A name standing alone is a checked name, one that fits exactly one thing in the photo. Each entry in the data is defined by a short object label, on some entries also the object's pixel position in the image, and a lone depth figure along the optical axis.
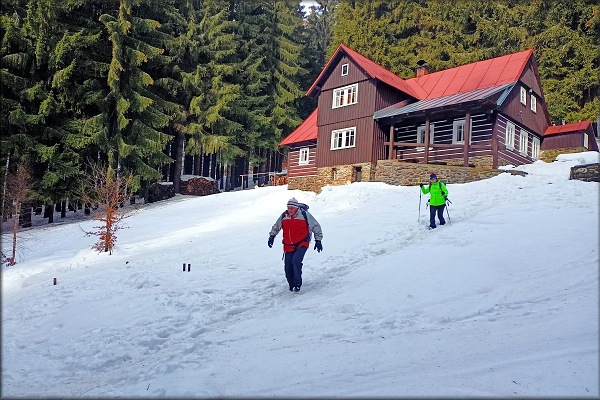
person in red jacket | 8.30
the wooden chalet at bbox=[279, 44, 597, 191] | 21.67
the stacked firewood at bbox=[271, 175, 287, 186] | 34.50
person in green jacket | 12.78
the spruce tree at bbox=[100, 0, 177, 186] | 24.11
